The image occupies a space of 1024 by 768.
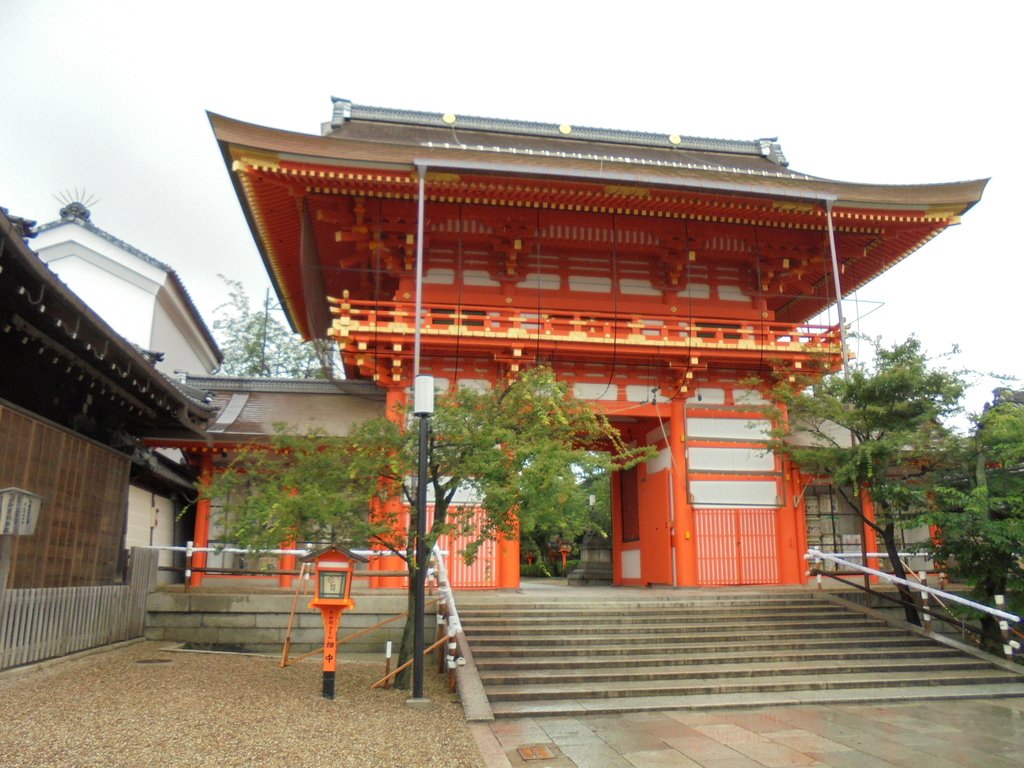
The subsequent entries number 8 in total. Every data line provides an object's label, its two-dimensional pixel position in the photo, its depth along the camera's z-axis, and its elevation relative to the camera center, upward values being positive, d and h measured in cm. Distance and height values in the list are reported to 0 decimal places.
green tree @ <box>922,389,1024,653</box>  1118 +46
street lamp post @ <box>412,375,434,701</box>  833 +50
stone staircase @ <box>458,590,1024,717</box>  901 -156
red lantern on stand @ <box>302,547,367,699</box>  813 -55
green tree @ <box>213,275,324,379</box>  3569 +902
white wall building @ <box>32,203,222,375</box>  2250 +784
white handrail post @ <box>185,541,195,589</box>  1235 -38
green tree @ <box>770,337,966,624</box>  1205 +189
